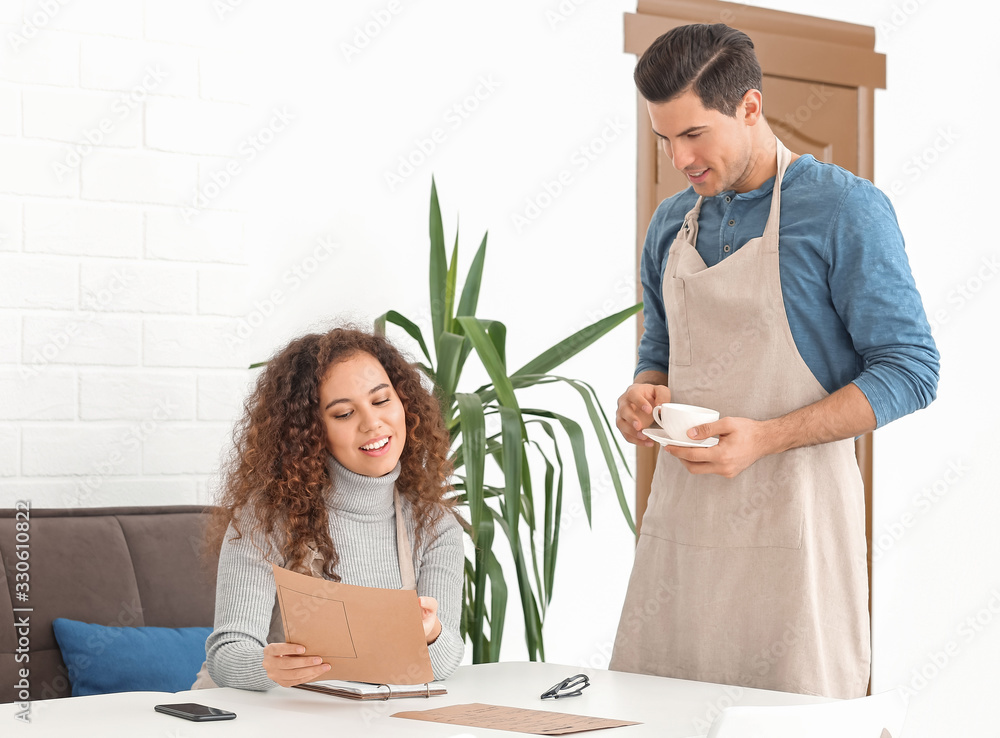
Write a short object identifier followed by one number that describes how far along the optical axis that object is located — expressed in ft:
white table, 3.93
